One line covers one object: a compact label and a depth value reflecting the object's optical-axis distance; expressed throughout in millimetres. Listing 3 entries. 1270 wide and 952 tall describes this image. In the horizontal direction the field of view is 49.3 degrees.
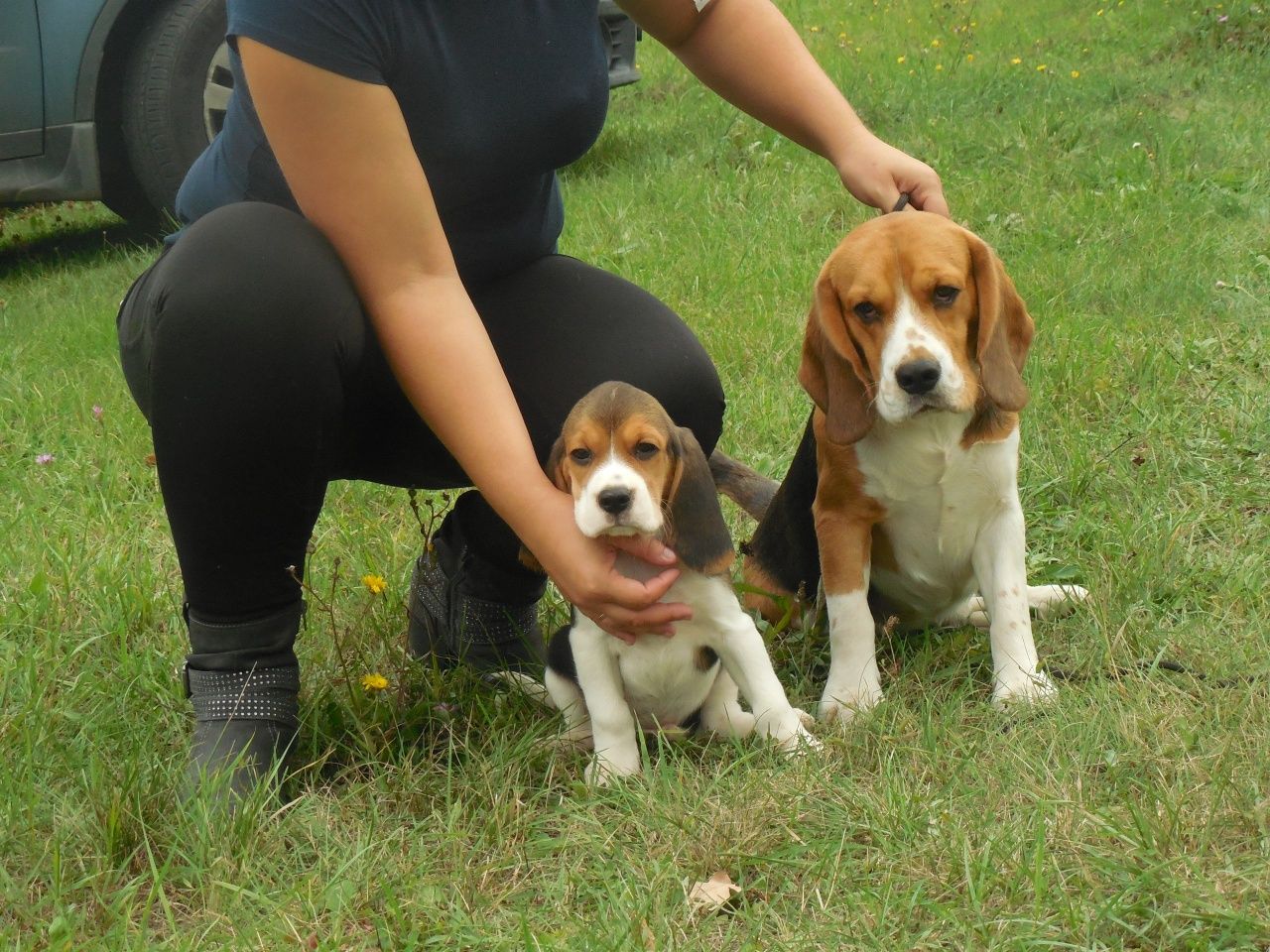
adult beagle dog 2699
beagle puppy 2443
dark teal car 6398
